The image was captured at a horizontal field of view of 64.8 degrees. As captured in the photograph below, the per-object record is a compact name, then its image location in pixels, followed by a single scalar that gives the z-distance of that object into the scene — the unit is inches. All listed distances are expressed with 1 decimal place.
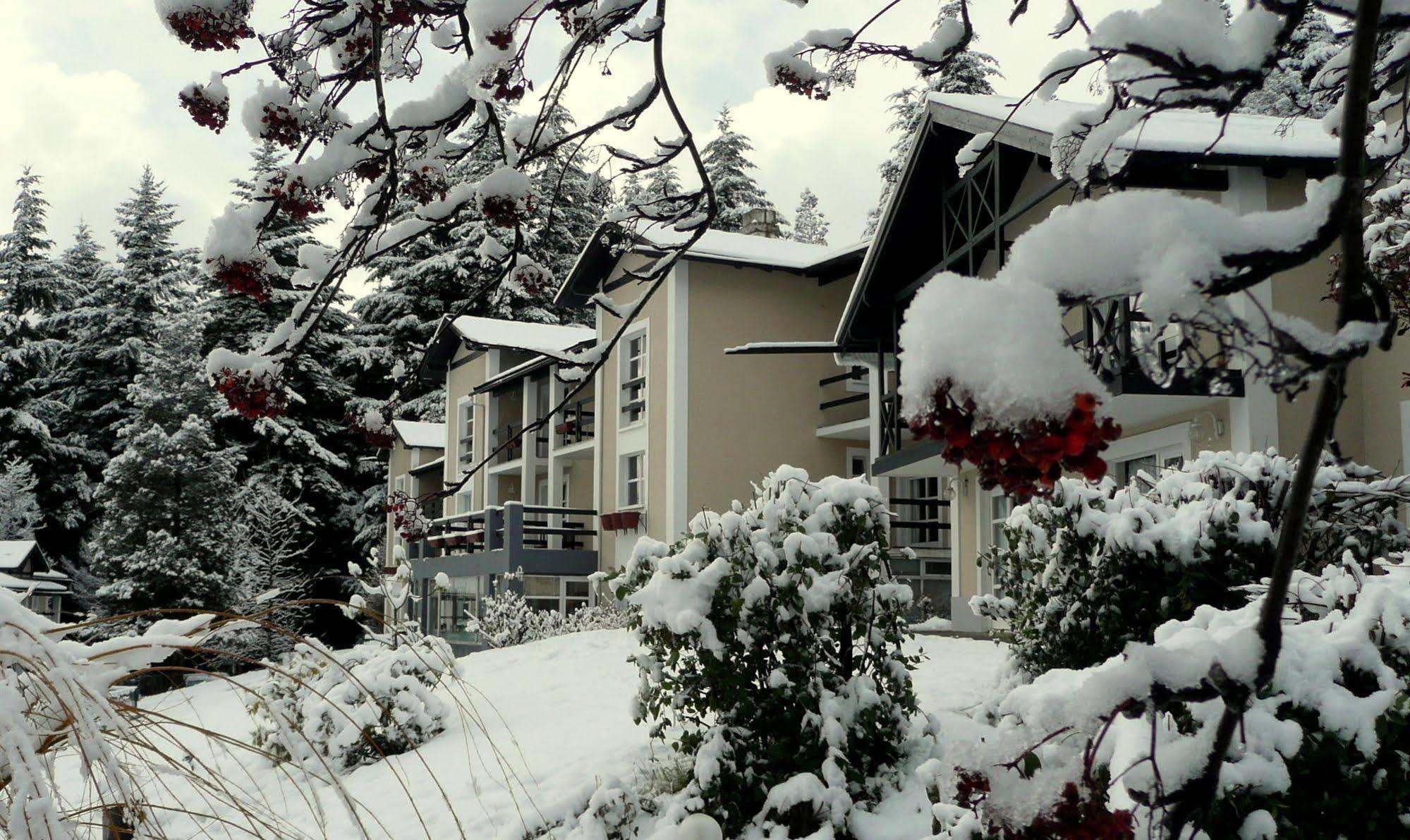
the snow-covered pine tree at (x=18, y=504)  1029.8
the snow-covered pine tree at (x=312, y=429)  1212.5
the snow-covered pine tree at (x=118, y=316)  1264.8
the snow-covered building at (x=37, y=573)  820.6
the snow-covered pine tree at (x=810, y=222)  1758.1
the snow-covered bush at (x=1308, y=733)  108.7
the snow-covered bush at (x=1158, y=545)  200.7
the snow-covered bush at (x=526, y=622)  590.6
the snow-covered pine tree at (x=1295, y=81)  594.3
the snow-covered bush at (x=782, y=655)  192.2
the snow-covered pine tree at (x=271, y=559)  837.8
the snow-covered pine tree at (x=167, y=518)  875.4
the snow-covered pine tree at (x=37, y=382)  1189.1
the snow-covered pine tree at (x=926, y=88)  1060.5
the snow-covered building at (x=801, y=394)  382.0
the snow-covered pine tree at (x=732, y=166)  1326.3
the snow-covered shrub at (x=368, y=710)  316.8
